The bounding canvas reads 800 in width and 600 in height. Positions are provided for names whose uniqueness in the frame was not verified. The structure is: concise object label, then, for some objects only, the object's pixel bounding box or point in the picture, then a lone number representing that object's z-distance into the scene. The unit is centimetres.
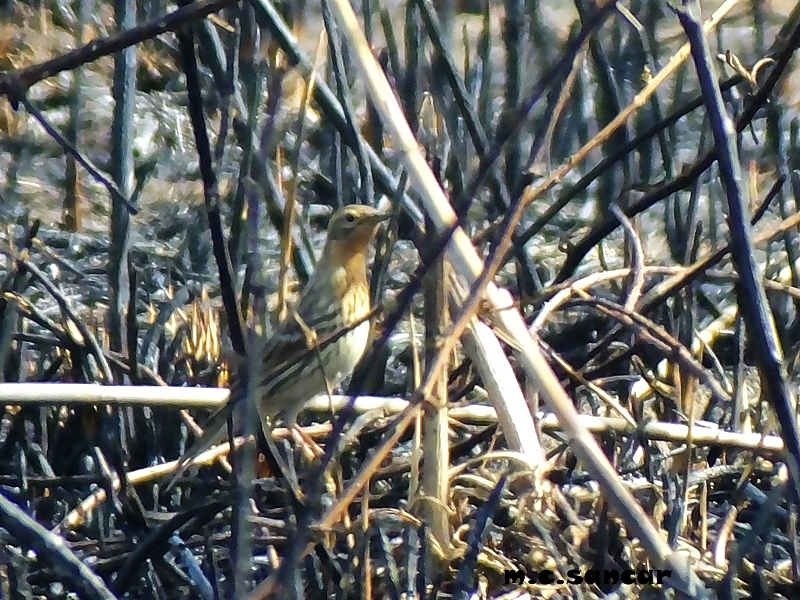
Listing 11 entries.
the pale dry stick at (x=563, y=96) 375
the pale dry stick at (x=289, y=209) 392
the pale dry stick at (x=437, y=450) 497
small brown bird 837
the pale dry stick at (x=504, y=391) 475
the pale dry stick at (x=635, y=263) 592
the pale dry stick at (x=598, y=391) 541
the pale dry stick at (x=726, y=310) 587
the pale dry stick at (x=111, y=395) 620
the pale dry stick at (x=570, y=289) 591
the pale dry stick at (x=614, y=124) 420
